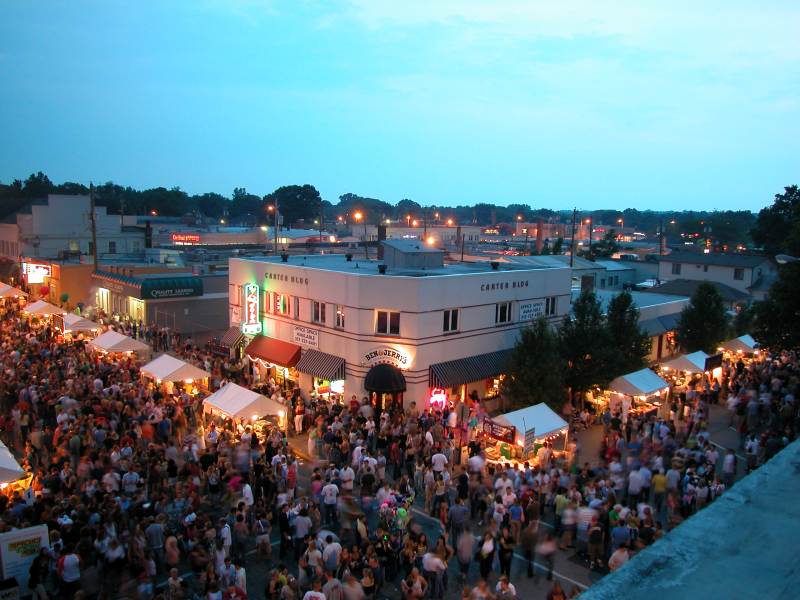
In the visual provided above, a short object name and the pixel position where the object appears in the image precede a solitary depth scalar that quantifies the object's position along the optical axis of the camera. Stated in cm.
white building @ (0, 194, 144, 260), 6066
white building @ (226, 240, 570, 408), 2472
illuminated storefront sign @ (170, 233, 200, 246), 7500
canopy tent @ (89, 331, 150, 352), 2897
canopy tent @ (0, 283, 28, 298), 4456
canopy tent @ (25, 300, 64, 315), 3750
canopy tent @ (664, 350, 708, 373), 2780
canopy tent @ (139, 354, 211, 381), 2475
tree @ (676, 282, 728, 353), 3297
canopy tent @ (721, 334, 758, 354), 3362
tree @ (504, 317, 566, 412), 2328
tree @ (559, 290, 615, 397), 2514
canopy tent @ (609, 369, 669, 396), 2375
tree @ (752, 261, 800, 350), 2577
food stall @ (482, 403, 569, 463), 1919
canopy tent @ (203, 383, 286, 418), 2059
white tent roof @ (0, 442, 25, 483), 1422
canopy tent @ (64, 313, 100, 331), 3325
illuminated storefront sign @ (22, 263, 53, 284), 4828
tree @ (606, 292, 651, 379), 2703
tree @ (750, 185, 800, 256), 6588
